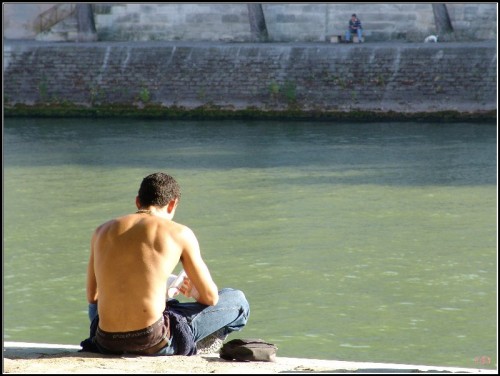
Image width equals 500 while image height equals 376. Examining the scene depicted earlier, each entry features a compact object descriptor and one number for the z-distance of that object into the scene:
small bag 10.77
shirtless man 10.45
